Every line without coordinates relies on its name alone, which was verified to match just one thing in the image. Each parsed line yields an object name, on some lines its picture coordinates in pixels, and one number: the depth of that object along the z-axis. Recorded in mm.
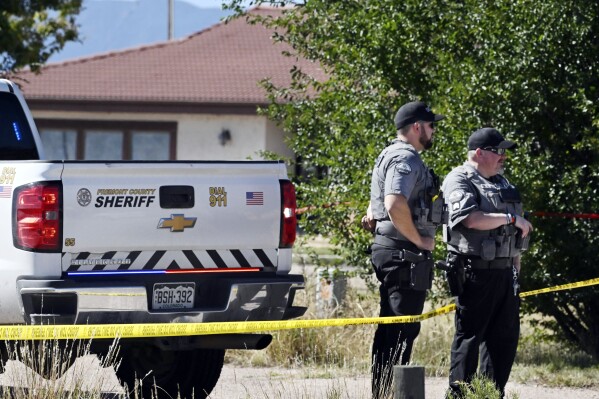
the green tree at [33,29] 36156
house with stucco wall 57875
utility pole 98306
